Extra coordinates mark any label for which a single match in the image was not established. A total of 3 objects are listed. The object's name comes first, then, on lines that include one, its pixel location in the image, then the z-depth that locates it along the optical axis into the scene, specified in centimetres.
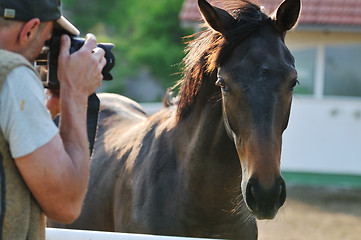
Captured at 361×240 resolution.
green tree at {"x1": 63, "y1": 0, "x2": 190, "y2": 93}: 4662
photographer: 250
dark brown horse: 444
